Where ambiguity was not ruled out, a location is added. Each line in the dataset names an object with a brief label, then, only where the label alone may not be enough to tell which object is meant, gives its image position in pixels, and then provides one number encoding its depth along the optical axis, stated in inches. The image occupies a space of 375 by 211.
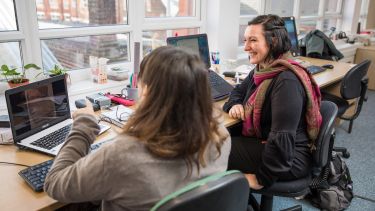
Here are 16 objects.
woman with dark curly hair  56.4
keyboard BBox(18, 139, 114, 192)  43.8
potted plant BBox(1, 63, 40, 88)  66.1
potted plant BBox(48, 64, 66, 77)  73.5
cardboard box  184.2
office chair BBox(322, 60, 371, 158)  102.0
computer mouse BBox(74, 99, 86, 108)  68.8
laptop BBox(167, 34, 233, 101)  84.1
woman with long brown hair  33.4
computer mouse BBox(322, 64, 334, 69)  120.4
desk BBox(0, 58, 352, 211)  40.8
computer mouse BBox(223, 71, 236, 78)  102.8
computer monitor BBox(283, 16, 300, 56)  124.6
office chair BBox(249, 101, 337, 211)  60.5
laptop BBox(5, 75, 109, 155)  53.6
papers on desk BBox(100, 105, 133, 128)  65.9
